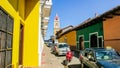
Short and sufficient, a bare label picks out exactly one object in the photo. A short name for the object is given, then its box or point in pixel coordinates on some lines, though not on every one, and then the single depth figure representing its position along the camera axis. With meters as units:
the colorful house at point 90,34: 8.20
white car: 10.14
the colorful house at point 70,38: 13.90
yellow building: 2.70
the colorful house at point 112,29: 6.50
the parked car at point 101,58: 3.70
